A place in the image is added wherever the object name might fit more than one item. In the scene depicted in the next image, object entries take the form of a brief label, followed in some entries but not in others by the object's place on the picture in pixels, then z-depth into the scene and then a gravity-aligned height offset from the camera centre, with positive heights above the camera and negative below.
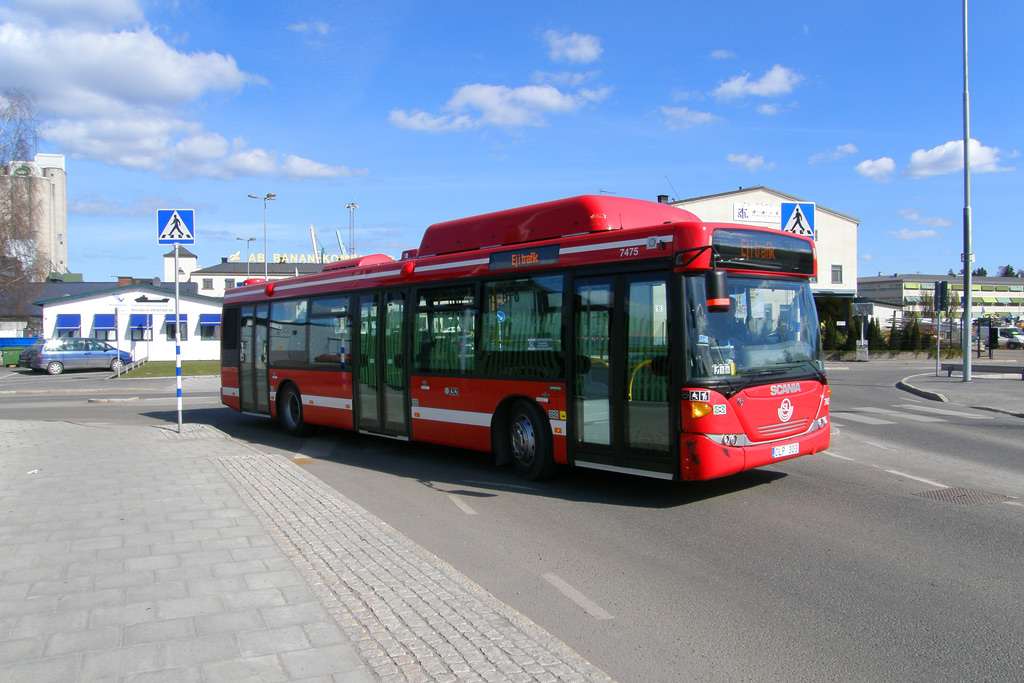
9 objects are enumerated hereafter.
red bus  7.36 -0.07
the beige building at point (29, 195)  31.69 +6.45
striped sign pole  13.20 +0.07
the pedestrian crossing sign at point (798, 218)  12.77 +2.02
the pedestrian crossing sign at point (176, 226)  12.97 +2.00
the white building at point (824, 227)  58.94 +9.24
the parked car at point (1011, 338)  67.31 -0.45
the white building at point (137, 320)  47.72 +1.39
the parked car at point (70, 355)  36.88 -0.67
